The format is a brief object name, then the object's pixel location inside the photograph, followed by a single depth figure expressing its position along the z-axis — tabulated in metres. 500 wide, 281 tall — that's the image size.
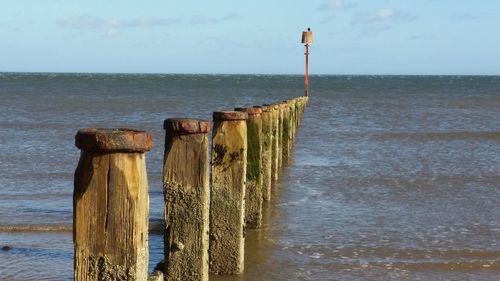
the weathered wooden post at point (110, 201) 2.87
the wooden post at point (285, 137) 14.38
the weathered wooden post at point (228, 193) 5.83
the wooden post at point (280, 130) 12.68
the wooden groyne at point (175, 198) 2.90
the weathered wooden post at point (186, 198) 4.40
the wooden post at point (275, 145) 10.91
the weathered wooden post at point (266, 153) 9.19
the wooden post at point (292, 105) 17.28
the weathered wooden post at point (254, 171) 7.54
